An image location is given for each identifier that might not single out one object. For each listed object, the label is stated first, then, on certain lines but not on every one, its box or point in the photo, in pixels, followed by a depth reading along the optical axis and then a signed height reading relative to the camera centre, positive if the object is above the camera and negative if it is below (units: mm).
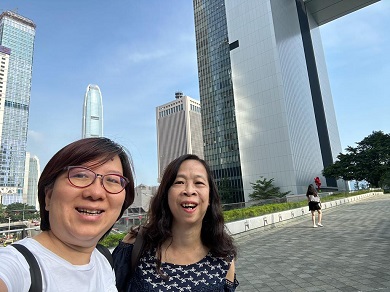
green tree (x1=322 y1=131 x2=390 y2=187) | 39250 +3354
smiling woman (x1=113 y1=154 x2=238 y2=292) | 1812 -381
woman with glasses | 1016 -46
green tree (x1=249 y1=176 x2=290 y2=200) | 40759 -263
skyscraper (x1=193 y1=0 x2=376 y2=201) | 44875 +20084
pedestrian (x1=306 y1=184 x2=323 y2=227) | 10531 -613
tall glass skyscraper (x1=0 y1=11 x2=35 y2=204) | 76762 +35945
